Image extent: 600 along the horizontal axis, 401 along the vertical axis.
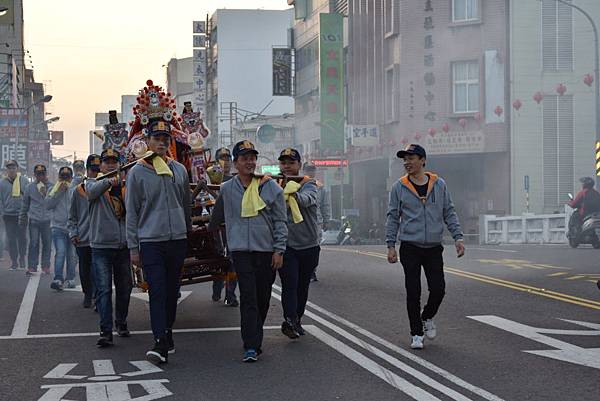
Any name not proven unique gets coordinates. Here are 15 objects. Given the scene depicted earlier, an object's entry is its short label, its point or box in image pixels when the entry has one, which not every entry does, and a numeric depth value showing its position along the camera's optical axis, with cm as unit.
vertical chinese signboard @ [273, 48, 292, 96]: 7681
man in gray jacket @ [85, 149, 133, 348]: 1095
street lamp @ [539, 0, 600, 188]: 3391
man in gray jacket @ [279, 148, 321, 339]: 1084
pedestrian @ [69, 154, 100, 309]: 1296
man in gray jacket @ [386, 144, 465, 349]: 1017
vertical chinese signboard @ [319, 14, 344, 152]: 5800
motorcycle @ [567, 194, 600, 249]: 2708
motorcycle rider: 2733
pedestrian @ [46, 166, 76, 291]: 1664
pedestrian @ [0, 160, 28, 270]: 2114
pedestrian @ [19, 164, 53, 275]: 1938
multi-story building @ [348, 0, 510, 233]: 4459
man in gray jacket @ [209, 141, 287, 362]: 962
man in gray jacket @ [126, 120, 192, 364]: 955
